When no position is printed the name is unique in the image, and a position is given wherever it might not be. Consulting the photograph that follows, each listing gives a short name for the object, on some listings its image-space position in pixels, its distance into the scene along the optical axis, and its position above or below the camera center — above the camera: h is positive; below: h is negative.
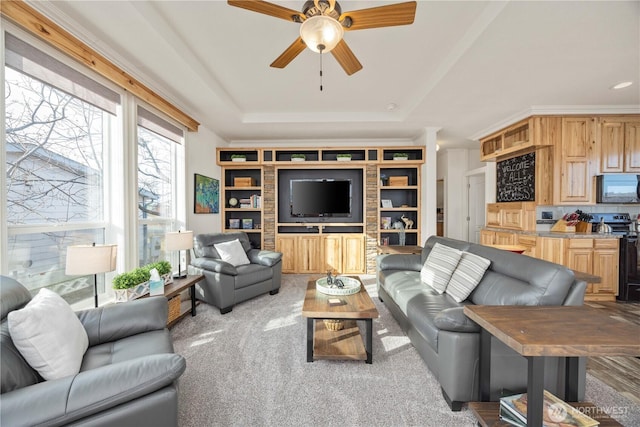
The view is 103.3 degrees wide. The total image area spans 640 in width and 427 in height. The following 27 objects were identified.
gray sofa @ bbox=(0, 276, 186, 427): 0.87 -0.68
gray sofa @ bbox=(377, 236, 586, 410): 1.48 -0.77
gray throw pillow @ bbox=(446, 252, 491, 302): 2.10 -0.57
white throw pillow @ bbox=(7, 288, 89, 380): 1.06 -0.57
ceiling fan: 1.50 +1.19
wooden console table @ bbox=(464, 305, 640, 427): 0.96 -0.52
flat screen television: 4.73 +0.23
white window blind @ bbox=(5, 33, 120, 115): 1.67 +1.03
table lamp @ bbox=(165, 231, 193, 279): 2.74 -0.35
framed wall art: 3.97 +0.24
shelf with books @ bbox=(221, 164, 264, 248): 4.83 +0.16
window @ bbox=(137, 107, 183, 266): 2.92 +0.34
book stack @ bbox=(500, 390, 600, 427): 1.15 -0.97
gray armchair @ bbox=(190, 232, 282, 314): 2.90 -0.80
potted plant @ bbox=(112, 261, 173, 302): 2.07 -0.63
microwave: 3.47 +0.30
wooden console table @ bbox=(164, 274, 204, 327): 2.40 -0.78
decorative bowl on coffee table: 2.27 -0.73
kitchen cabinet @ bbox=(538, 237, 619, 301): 3.35 -0.62
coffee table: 1.92 -0.99
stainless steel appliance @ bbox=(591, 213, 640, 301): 3.28 -0.76
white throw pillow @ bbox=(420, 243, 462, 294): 2.33 -0.56
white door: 5.80 +0.08
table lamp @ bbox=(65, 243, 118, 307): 1.70 -0.35
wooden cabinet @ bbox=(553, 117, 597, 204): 3.54 +0.68
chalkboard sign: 3.76 +0.49
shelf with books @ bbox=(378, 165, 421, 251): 4.71 +0.11
